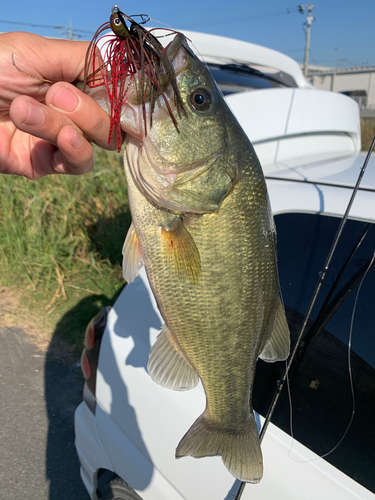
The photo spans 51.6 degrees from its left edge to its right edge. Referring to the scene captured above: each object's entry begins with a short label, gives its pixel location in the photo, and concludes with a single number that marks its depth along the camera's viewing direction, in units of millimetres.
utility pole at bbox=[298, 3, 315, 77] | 34562
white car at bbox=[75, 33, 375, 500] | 1338
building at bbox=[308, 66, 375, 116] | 44781
